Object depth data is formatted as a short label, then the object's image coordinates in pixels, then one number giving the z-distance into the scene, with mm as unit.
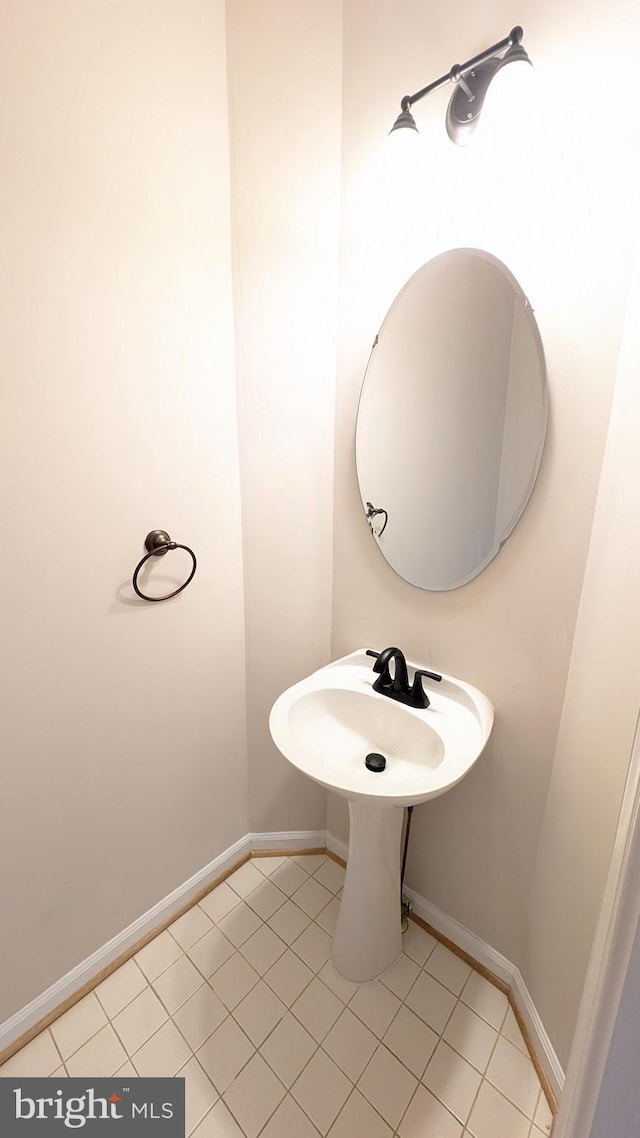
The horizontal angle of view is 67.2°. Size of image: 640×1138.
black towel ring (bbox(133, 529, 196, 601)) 1211
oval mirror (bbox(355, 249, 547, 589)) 1029
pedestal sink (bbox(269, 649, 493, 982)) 1150
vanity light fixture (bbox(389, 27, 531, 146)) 934
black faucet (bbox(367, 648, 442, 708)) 1205
